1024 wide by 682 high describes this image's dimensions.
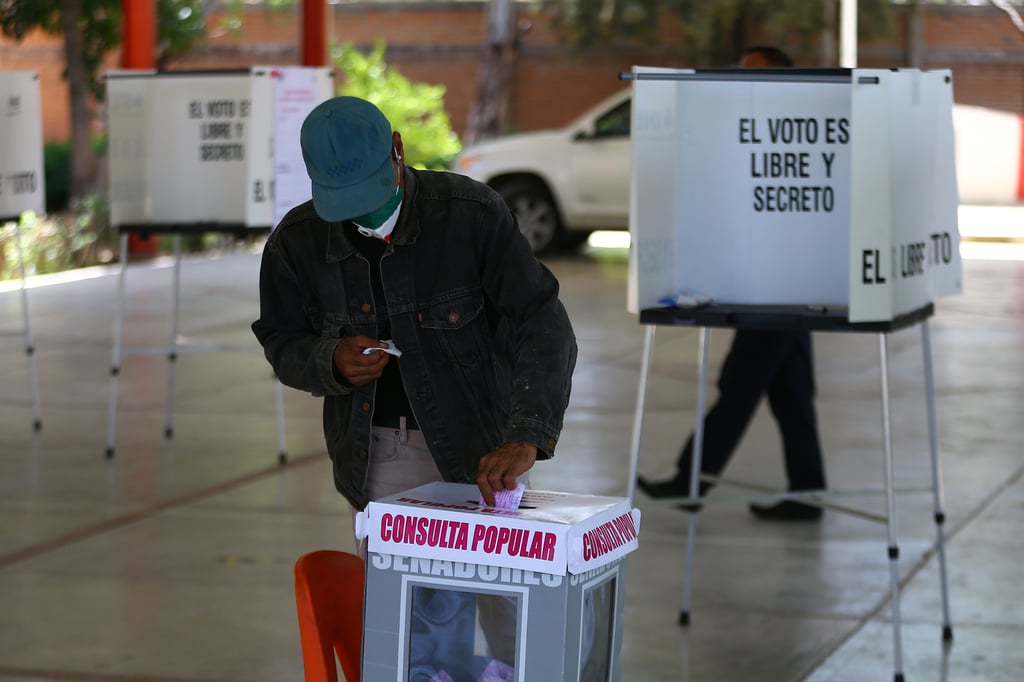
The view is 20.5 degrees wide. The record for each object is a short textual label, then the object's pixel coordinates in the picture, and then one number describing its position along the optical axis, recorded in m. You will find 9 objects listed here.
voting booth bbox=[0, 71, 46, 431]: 15.75
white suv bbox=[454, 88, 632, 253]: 32.76
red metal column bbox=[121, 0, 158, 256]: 32.34
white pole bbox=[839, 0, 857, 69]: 19.82
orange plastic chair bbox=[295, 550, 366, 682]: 5.88
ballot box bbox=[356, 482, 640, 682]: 5.26
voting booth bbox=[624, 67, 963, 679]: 8.97
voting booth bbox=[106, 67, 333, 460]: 15.04
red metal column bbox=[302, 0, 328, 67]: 33.36
